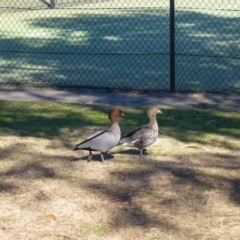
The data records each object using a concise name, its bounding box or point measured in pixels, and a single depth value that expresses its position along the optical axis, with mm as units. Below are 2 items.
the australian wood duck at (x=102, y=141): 7129
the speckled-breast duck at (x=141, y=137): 7449
